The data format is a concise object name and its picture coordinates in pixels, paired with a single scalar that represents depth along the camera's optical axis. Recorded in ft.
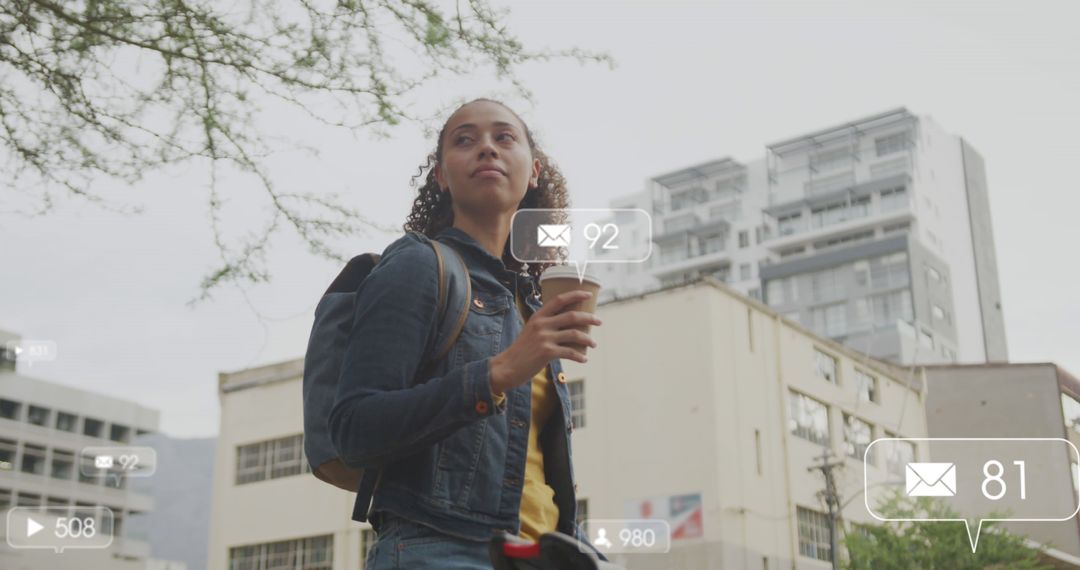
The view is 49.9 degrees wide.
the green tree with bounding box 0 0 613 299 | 9.21
